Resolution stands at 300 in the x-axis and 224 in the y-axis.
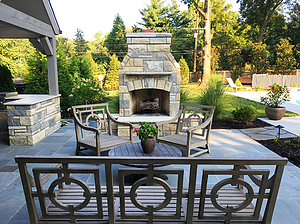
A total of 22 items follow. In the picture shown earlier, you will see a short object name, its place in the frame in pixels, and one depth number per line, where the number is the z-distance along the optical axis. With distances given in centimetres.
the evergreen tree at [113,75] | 1717
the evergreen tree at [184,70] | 1925
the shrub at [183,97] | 665
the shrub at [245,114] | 640
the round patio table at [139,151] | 313
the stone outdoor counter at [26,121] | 471
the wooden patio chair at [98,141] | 365
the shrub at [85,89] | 733
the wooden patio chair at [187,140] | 377
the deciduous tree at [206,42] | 1356
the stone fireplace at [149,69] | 534
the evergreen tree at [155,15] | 2375
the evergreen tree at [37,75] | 777
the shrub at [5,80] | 732
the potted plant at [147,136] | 312
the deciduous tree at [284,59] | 1827
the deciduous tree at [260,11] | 2155
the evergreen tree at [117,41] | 2383
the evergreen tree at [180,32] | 2408
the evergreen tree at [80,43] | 2815
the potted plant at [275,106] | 679
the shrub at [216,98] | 662
